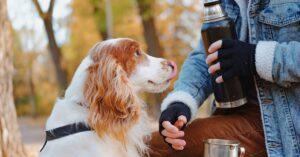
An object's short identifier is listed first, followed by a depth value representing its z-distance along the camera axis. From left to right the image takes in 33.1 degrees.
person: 2.55
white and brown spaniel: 2.79
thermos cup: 2.45
